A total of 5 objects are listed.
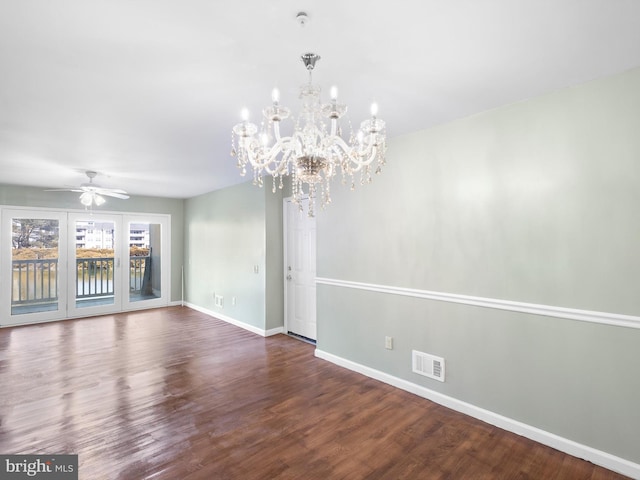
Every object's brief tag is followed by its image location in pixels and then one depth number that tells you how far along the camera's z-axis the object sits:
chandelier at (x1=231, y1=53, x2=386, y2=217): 1.68
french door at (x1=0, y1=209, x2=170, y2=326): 5.56
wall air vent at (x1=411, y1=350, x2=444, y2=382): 2.79
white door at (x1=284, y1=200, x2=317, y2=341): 4.57
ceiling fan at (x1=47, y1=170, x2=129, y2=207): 4.45
